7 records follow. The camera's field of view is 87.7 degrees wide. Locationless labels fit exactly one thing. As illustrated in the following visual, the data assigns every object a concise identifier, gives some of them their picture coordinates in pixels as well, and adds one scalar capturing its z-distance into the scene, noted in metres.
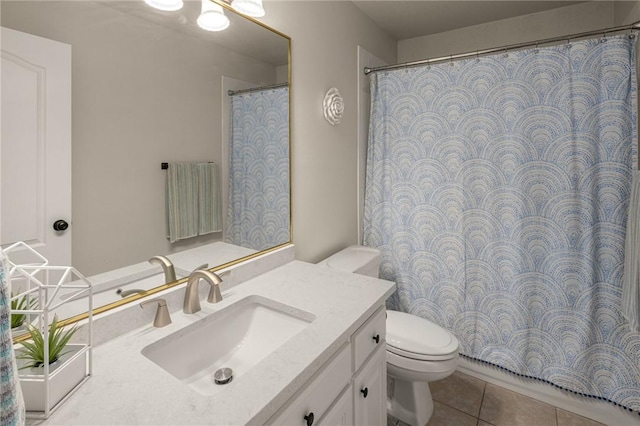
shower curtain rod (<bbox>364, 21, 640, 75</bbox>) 1.58
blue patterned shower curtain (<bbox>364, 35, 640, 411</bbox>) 1.67
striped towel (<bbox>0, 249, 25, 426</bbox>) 0.48
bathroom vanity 0.66
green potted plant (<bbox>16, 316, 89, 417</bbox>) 0.62
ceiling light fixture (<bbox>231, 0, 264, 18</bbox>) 1.30
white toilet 1.61
